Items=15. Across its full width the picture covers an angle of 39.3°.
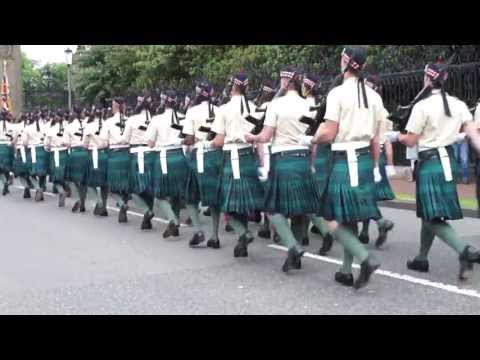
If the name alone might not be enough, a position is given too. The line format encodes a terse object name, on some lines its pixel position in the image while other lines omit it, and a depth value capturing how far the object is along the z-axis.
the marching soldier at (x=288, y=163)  6.19
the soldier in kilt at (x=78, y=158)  11.28
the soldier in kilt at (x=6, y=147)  15.05
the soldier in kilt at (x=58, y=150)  11.96
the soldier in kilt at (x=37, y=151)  13.05
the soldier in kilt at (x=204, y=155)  7.71
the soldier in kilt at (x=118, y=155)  9.97
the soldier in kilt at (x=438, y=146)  5.66
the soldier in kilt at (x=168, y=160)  8.44
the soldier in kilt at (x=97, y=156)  10.59
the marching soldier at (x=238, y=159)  6.86
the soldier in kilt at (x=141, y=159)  9.09
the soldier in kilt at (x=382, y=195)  7.43
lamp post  26.05
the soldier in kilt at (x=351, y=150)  5.30
